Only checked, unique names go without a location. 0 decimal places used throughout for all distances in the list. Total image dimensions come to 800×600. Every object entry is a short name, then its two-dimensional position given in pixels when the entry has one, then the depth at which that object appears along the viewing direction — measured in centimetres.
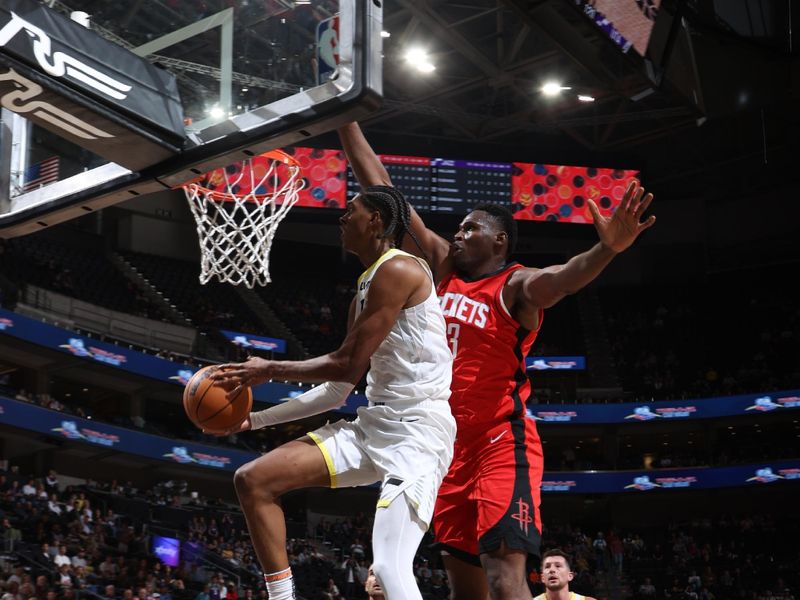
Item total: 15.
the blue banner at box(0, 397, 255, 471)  2047
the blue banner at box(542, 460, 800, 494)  2620
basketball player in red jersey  424
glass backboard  409
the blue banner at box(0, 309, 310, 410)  2081
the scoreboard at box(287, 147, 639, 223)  2466
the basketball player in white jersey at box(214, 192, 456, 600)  369
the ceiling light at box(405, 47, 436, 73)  2155
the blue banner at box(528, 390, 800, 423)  2630
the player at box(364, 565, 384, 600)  580
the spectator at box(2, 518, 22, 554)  1438
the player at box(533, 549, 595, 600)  617
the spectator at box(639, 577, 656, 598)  2284
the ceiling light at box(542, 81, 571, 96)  2241
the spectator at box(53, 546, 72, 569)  1465
